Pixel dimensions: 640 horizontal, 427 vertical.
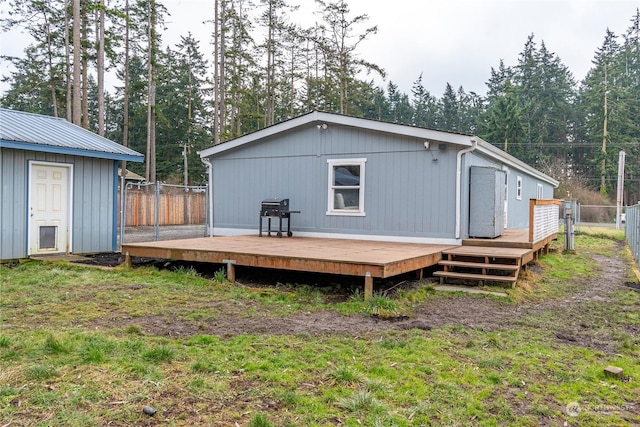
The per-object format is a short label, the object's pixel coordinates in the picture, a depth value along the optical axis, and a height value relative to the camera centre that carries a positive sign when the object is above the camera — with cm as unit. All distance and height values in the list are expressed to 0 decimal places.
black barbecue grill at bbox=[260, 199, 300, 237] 927 -4
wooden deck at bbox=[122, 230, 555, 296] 580 -64
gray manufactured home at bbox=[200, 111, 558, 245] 815 +58
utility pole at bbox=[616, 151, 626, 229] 2347 +185
